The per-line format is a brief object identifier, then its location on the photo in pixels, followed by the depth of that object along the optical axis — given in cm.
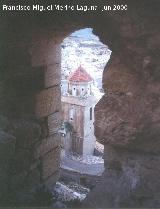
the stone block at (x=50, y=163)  443
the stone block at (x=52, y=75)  429
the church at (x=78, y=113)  2622
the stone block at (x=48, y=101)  420
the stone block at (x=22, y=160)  402
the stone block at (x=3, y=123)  388
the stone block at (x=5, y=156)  378
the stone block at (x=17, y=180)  398
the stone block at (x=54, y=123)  440
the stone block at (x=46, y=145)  423
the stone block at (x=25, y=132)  396
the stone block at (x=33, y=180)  417
